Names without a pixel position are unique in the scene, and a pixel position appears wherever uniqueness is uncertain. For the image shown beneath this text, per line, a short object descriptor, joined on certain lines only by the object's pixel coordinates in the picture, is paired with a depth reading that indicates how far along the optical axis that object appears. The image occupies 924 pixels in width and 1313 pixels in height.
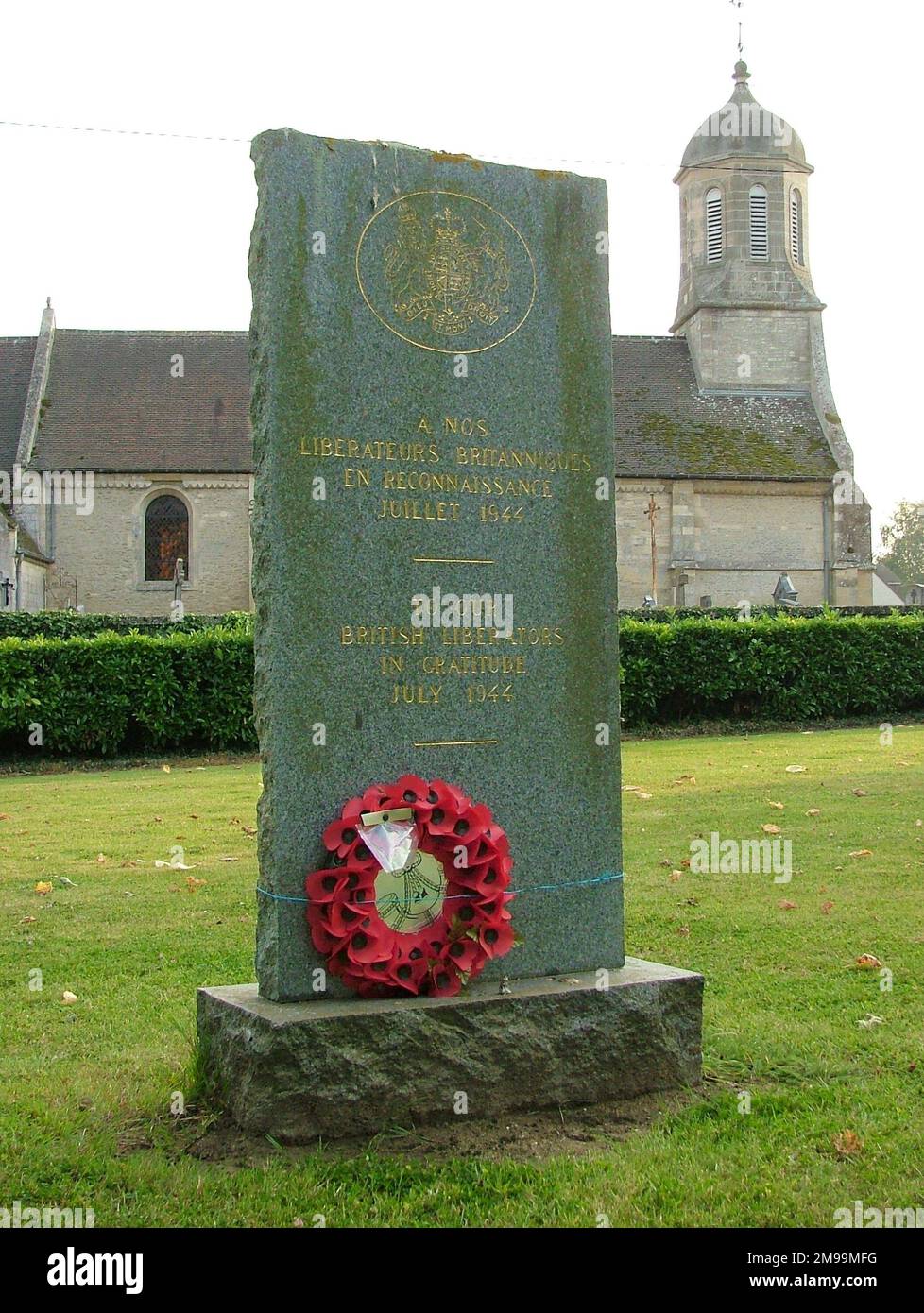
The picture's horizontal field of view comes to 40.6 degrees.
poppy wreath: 4.62
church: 38.09
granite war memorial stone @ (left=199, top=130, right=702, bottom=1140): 4.62
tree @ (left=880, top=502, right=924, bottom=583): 94.38
